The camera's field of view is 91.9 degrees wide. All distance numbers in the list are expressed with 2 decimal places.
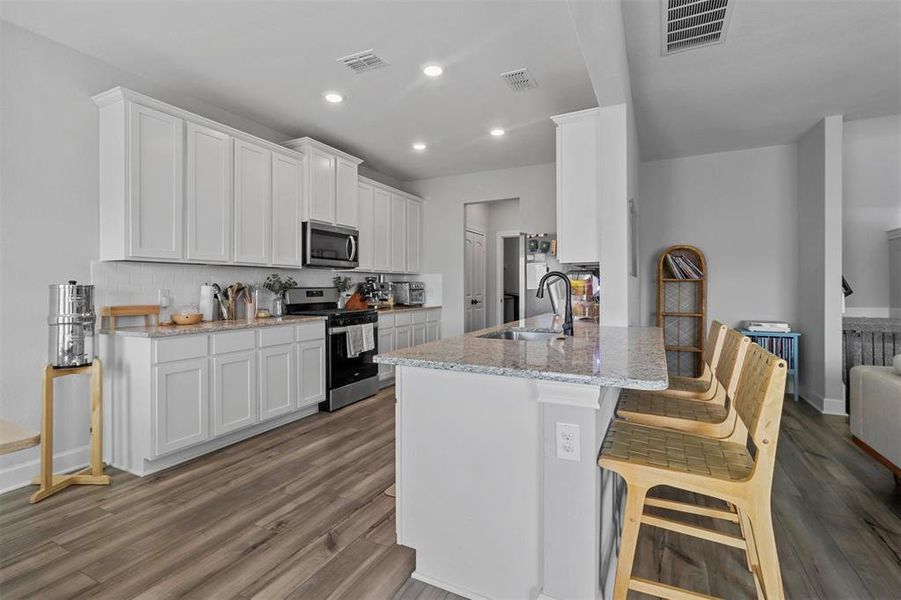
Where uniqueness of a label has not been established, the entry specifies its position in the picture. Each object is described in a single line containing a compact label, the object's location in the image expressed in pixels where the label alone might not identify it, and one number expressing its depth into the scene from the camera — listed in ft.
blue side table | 14.46
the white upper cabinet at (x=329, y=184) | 13.57
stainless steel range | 13.24
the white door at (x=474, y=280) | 20.98
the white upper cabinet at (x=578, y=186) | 9.78
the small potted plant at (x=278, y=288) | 13.06
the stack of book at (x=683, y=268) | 16.30
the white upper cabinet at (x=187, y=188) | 9.28
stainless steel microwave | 13.56
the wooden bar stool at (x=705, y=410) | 5.90
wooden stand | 7.90
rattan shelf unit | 16.28
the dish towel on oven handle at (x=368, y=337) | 14.45
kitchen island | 4.66
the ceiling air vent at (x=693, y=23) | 7.75
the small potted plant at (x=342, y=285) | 16.38
